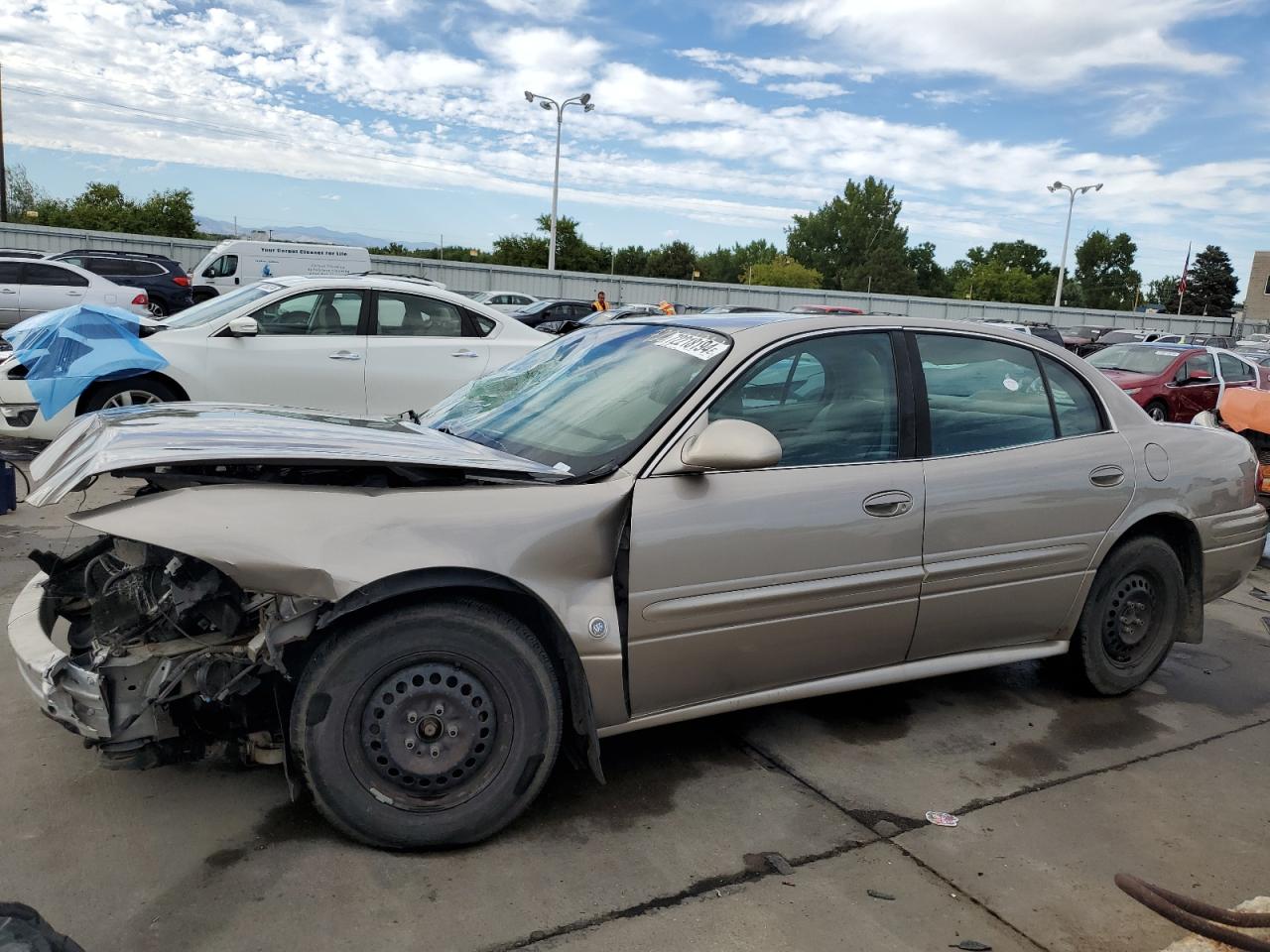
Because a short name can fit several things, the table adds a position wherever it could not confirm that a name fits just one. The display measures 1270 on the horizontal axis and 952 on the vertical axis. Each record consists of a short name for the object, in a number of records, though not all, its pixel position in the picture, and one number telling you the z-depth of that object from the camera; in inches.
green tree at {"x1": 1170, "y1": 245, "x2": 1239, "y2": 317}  3941.9
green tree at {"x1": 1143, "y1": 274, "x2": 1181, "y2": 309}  4473.4
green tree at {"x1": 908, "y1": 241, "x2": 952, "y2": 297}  4163.4
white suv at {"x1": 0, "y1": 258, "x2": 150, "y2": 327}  757.9
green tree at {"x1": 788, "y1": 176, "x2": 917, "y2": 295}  3821.4
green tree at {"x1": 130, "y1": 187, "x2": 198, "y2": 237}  1985.7
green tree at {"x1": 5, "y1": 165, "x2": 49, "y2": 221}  2252.7
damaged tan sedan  106.4
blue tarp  238.7
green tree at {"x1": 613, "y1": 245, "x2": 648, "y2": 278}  3346.5
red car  622.5
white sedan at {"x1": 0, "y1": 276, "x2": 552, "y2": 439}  310.0
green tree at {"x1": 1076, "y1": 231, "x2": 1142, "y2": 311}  4148.6
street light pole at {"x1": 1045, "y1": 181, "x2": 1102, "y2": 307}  1891.0
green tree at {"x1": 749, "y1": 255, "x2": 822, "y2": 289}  3769.7
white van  1010.7
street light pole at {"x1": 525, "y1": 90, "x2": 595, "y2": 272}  1430.9
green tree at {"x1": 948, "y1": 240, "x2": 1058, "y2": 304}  4119.1
